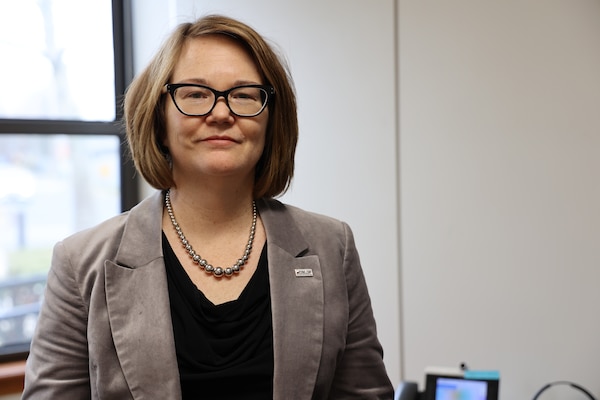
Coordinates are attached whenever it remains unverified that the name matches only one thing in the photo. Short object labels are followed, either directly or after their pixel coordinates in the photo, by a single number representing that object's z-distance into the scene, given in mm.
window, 2904
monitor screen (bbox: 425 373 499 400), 2184
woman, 1193
